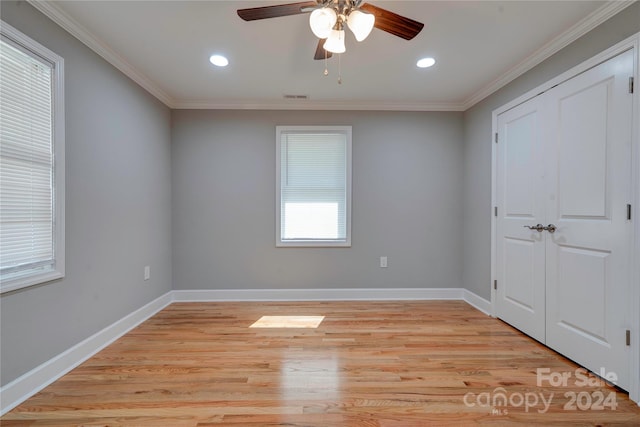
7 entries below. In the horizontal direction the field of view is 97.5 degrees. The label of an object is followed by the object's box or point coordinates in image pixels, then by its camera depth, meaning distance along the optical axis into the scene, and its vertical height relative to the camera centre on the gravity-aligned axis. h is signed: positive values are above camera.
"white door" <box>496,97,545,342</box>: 2.40 -0.09
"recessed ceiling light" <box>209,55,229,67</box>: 2.45 +1.35
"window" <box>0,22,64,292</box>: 1.61 +0.31
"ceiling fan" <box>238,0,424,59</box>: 1.43 +1.07
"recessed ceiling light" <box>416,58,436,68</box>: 2.50 +1.34
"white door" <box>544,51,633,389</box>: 1.76 -0.04
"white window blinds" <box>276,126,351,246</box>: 3.54 +0.31
